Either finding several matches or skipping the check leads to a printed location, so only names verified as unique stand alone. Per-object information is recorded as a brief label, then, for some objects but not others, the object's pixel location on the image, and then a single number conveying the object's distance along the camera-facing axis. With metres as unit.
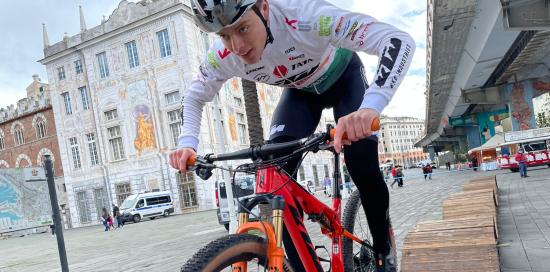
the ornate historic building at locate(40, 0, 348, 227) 35.06
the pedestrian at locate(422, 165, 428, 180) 35.53
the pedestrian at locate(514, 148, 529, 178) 20.69
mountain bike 1.79
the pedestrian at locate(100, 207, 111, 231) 28.38
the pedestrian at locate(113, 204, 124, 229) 30.48
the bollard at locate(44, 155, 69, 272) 5.78
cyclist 2.00
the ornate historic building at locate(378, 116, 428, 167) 170.38
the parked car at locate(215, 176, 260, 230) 14.77
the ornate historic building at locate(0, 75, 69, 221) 45.06
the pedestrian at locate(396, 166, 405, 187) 30.33
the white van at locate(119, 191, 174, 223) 33.19
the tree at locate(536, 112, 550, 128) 46.17
